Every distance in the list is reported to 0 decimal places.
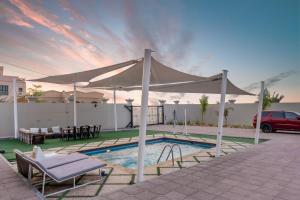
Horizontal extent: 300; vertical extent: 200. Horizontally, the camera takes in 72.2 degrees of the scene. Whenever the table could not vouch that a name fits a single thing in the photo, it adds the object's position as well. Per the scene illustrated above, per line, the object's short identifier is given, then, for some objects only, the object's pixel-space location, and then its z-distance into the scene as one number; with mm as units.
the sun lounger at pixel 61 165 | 3664
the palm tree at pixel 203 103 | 18062
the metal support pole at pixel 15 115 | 10320
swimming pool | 7098
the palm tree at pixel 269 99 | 15070
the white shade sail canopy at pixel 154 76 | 4965
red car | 11625
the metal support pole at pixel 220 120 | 6061
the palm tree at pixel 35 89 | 36162
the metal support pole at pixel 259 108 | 8258
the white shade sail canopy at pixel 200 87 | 6752
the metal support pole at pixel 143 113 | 4086
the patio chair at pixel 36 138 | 8992
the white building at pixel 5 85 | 38378
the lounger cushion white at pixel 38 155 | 4121
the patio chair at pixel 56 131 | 10481
